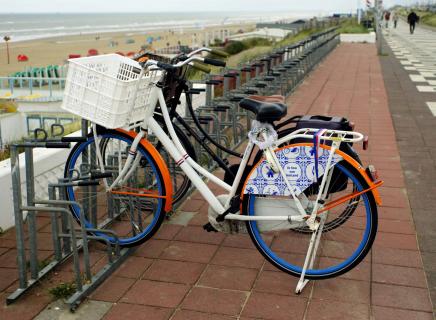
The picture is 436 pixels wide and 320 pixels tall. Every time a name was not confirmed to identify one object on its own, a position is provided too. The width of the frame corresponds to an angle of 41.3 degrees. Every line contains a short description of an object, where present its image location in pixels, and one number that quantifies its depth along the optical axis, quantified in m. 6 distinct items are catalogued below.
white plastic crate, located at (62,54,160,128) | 3.18
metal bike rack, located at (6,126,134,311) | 3.01
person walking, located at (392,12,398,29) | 55.36
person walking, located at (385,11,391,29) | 53.12
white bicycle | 3.09
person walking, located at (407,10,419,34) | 40.03
